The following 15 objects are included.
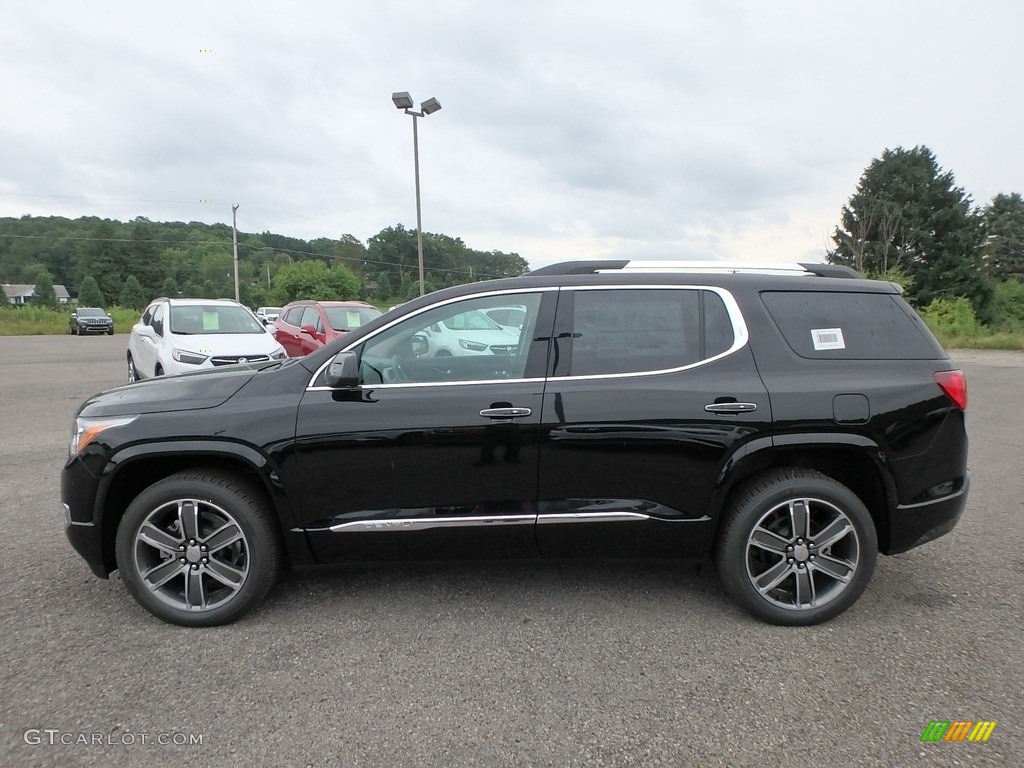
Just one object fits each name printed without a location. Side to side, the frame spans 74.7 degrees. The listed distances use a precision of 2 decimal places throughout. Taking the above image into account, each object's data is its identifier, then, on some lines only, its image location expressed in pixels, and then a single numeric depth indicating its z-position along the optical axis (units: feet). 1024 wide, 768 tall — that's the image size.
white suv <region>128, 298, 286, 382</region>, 31.27
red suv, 43.88
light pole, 56.95
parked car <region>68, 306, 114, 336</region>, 113.70
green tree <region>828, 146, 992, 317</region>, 140.87
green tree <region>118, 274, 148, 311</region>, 273.95
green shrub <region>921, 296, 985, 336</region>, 82.23
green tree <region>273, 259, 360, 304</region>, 249.96
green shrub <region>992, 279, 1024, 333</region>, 141.26
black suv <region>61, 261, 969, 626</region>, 10.47
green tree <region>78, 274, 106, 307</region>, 244.22
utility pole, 162.30
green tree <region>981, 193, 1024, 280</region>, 196.24
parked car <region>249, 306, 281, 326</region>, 131.08
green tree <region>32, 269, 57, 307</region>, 231.63
